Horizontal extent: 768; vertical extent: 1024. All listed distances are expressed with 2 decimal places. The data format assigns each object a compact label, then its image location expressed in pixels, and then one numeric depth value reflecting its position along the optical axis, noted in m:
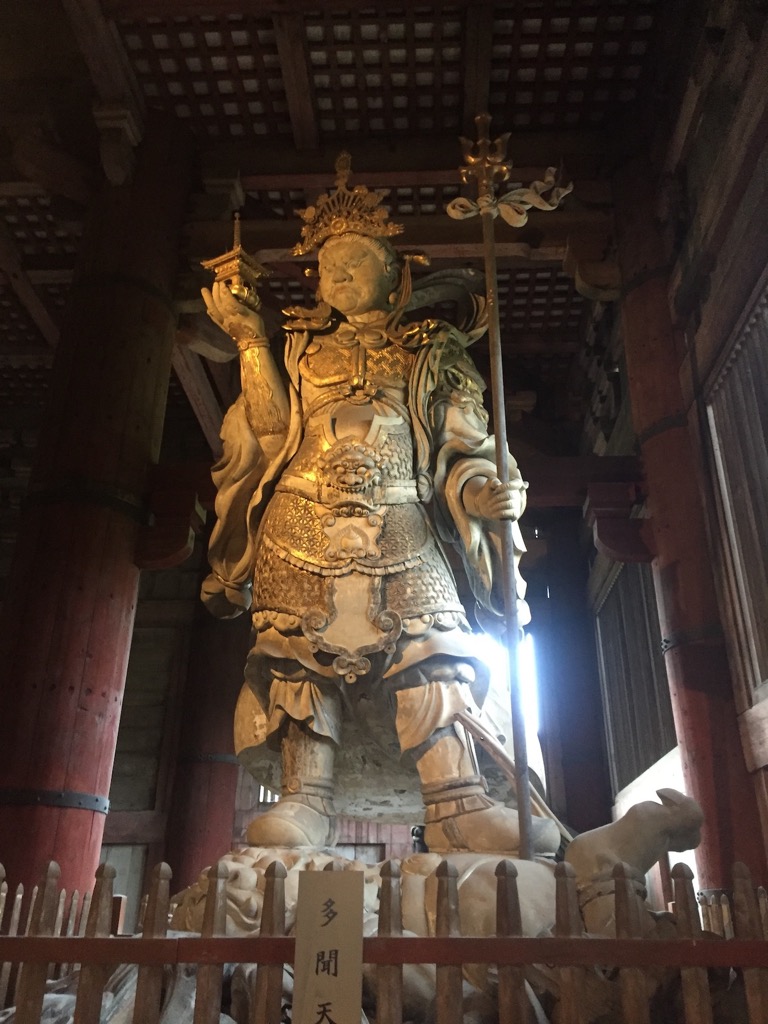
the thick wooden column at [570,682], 5.92
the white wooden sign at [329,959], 1.51
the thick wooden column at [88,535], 3.47
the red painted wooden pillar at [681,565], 3.25
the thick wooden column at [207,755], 5.97
